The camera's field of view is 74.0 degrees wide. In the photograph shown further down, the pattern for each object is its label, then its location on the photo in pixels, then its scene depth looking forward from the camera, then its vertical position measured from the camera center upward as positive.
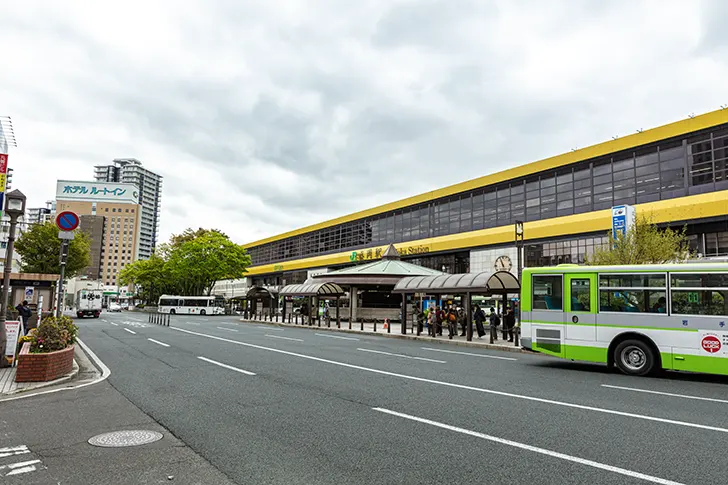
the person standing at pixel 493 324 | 21.77 -1.29
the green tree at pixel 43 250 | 48.62 +3.65
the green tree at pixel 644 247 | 23.94 +2.61
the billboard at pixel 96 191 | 153.12 +31.21
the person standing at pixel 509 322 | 22.75 -1.25
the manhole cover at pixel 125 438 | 5.89 -1.89
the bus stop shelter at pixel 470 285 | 22.16 +0.48
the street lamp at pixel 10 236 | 11.80 +1.23
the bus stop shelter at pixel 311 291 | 36.79 +0.01
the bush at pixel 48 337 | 10.91 -1.19
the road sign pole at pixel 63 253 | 16.18 +1.13
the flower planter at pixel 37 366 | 10.21 -1.72
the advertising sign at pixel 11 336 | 12.02 -1.26
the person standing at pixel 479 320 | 24.81 -1.29
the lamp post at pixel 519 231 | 24.28 +3.32
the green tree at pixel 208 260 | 67.06 +4.17
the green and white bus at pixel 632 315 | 11.54 -0.44
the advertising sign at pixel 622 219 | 26.58 +4.40
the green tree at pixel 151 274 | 81.50 +2.50
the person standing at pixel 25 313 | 20.57 -1.18
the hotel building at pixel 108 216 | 151.88 +23.68
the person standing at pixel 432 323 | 25.22 -1.50
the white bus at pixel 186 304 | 66.25 -2.14
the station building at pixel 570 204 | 28.28 +7.15
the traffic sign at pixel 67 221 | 14.56 +2.00
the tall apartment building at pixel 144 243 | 189.62 +18.01
